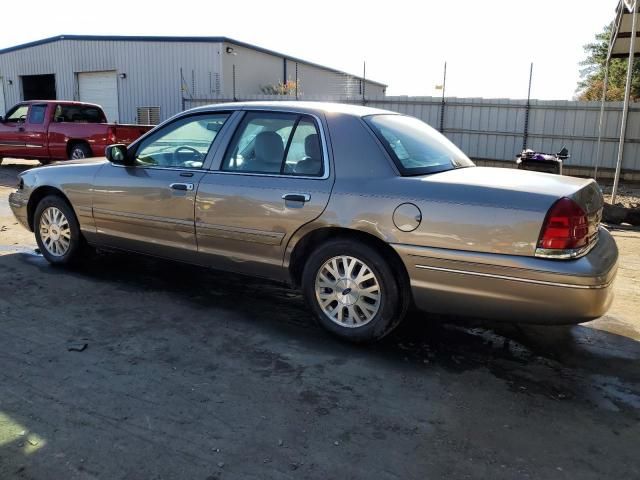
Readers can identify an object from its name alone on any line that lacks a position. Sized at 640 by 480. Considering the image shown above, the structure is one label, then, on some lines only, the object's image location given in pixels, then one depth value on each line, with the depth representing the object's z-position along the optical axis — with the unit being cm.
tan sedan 329
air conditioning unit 2328
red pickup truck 1343
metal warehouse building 2255
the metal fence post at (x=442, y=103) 1599
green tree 2627
